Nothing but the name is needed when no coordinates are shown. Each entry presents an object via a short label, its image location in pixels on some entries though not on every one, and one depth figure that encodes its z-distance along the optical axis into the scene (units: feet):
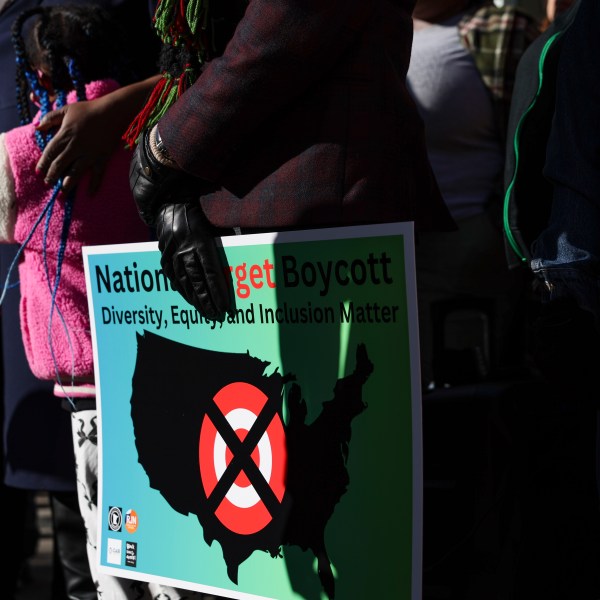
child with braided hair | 6.70
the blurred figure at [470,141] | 9.12
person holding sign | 5.07
